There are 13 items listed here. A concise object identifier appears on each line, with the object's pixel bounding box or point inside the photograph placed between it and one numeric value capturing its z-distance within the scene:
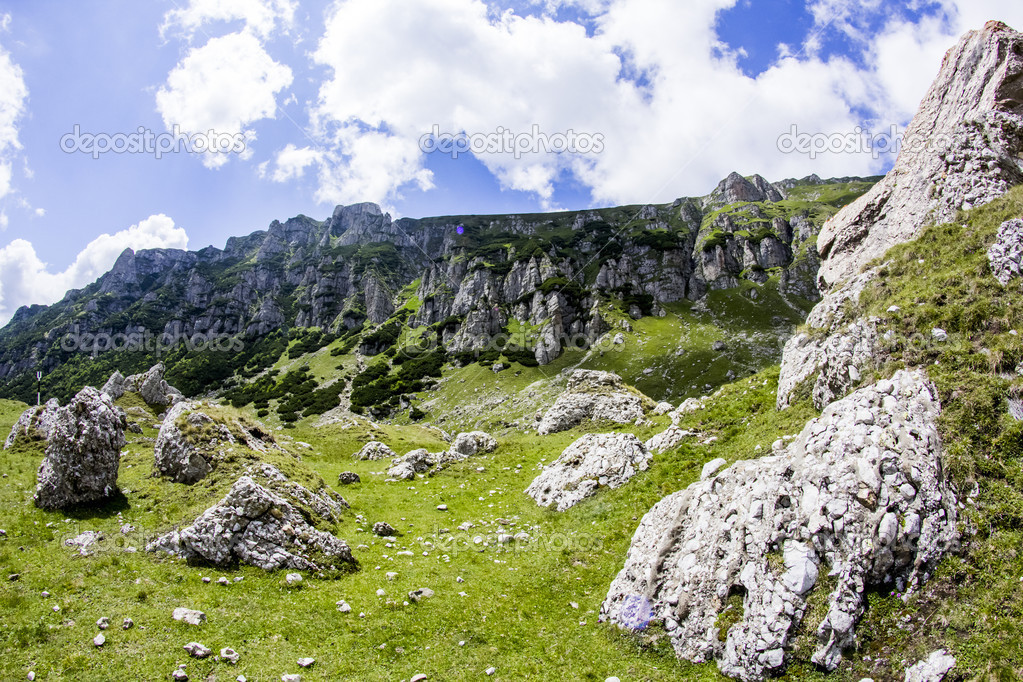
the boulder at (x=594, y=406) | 35.53
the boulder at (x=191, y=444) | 19.88
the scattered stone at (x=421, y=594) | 13.91
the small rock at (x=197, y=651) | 10.34
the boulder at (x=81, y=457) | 17.64
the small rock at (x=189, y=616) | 11.48
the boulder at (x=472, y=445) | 32.06
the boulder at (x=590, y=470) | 21.38
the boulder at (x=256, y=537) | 14.70
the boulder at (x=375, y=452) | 34.44
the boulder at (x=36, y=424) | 26.42
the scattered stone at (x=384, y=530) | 19.19
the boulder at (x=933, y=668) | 8.02
